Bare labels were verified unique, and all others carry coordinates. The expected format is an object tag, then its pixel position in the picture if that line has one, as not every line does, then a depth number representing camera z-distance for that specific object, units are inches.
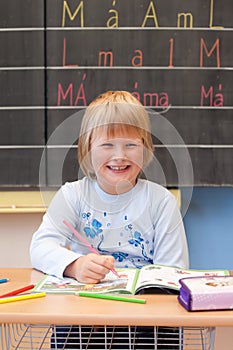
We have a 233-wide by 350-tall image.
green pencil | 58.9
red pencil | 61.2
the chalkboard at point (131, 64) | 120.9
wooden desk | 54.7
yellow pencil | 59.1
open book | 61.9
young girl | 70.1
